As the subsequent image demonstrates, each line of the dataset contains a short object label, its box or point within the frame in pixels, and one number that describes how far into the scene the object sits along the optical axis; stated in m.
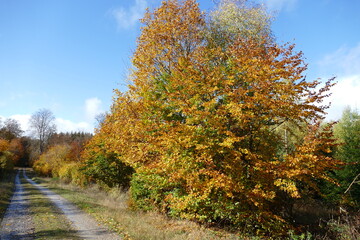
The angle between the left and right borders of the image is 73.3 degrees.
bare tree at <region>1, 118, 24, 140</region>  76.16
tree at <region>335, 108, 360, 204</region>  22.17
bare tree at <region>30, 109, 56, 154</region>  77.62
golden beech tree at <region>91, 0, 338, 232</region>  10.35
